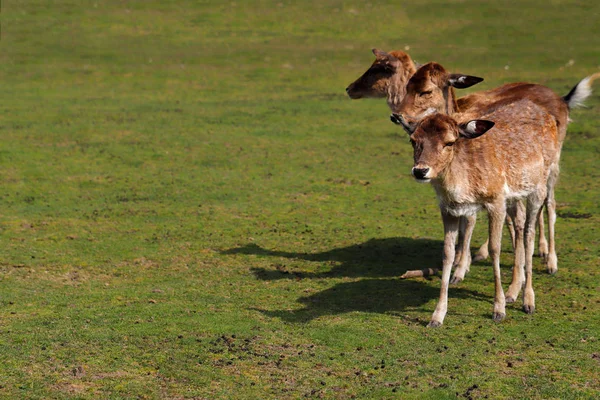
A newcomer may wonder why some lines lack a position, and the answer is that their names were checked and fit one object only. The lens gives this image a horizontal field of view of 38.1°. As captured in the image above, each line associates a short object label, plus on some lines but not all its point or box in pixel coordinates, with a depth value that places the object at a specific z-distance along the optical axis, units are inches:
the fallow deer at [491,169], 344.2
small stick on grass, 427.2
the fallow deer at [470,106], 434.3
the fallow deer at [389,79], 476.4
